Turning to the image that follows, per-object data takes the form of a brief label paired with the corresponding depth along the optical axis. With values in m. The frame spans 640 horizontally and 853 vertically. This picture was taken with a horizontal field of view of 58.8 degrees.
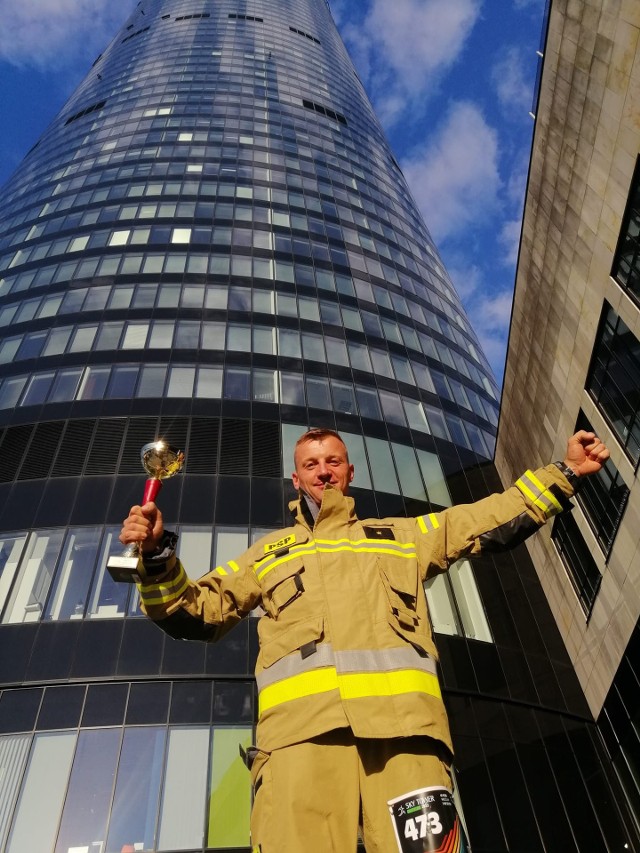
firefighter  3.16
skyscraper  12.30
